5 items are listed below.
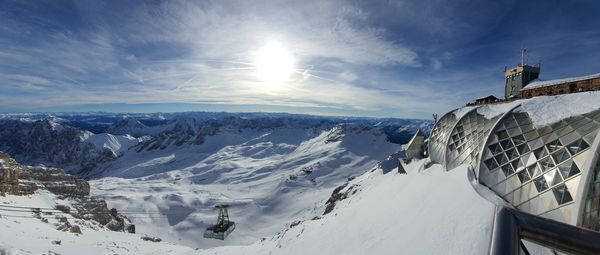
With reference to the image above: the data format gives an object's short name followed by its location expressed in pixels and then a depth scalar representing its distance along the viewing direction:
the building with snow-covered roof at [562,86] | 24.78
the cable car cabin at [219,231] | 42.88
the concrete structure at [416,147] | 43.84
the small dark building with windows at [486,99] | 41.38
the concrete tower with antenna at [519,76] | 48.16
